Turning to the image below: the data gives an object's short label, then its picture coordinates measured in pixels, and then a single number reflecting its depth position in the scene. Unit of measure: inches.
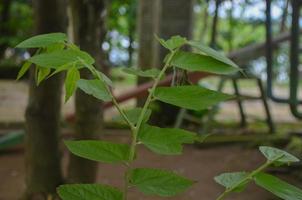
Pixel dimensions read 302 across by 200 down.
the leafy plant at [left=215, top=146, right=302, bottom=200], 30.4
